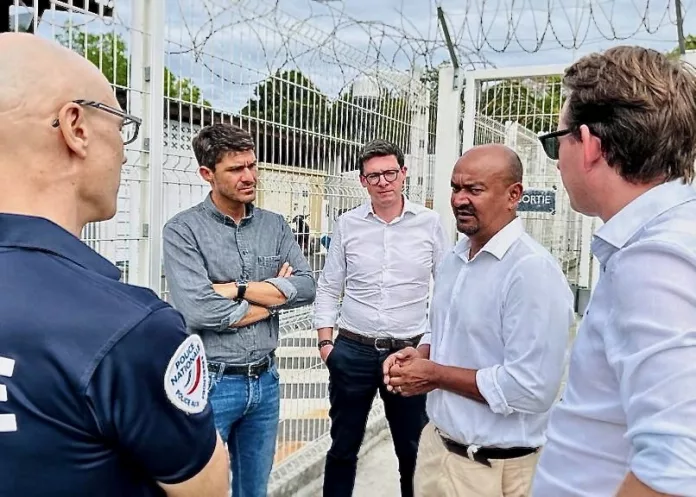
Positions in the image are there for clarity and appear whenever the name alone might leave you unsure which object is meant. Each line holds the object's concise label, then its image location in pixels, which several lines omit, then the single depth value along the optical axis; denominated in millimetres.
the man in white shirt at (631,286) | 933
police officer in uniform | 907
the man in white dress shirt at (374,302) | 3129
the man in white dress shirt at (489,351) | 1945
